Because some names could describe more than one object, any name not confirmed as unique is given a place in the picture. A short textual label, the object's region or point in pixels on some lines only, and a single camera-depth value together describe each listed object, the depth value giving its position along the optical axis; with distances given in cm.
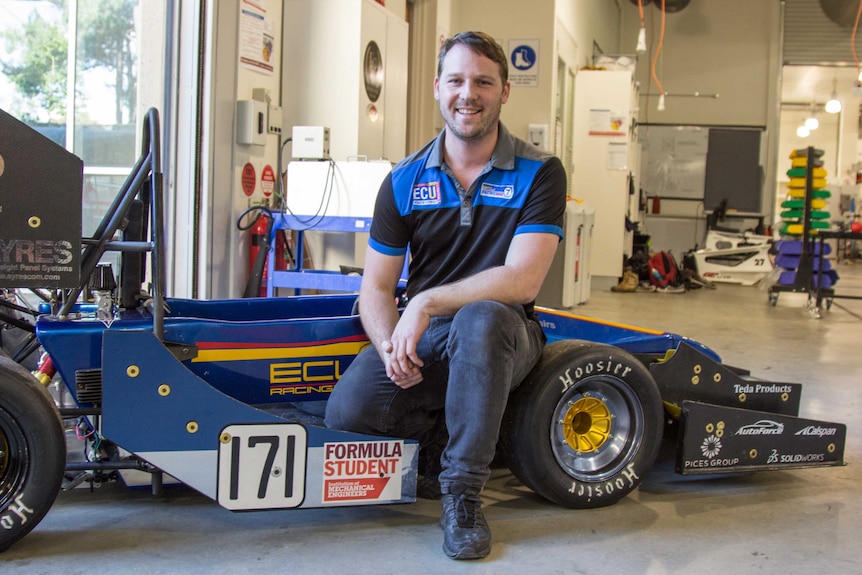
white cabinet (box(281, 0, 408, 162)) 608
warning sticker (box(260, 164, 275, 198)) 582
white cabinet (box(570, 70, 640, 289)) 1109
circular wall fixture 626
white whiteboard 1588
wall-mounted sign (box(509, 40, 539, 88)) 953
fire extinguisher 543
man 231
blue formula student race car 221
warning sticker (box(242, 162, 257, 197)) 557
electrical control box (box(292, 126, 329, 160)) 561
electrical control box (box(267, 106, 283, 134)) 571
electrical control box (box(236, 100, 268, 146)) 542
